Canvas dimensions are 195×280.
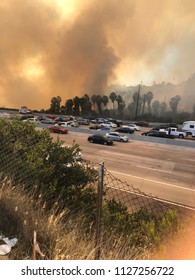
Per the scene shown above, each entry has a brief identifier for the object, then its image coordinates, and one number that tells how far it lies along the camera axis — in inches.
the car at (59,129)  1138.9
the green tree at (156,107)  3765.3
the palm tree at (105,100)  3026.4
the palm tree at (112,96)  2970.3
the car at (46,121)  1560.4
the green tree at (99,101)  3011.2
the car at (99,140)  888.1
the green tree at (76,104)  2722.5
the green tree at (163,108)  3775.4
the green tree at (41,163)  194.0
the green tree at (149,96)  3274.7
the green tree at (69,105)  2731.1
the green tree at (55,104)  2727.3
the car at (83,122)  1680.6
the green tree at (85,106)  2717.6
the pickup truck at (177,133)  1294.2
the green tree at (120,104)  2978.0
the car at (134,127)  1473.0
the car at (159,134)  1115.8
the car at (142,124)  1837.1
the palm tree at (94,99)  2985.9
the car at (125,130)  1240.5
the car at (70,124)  1469.1
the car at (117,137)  976.0
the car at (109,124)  1604.9
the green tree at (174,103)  3128.5
